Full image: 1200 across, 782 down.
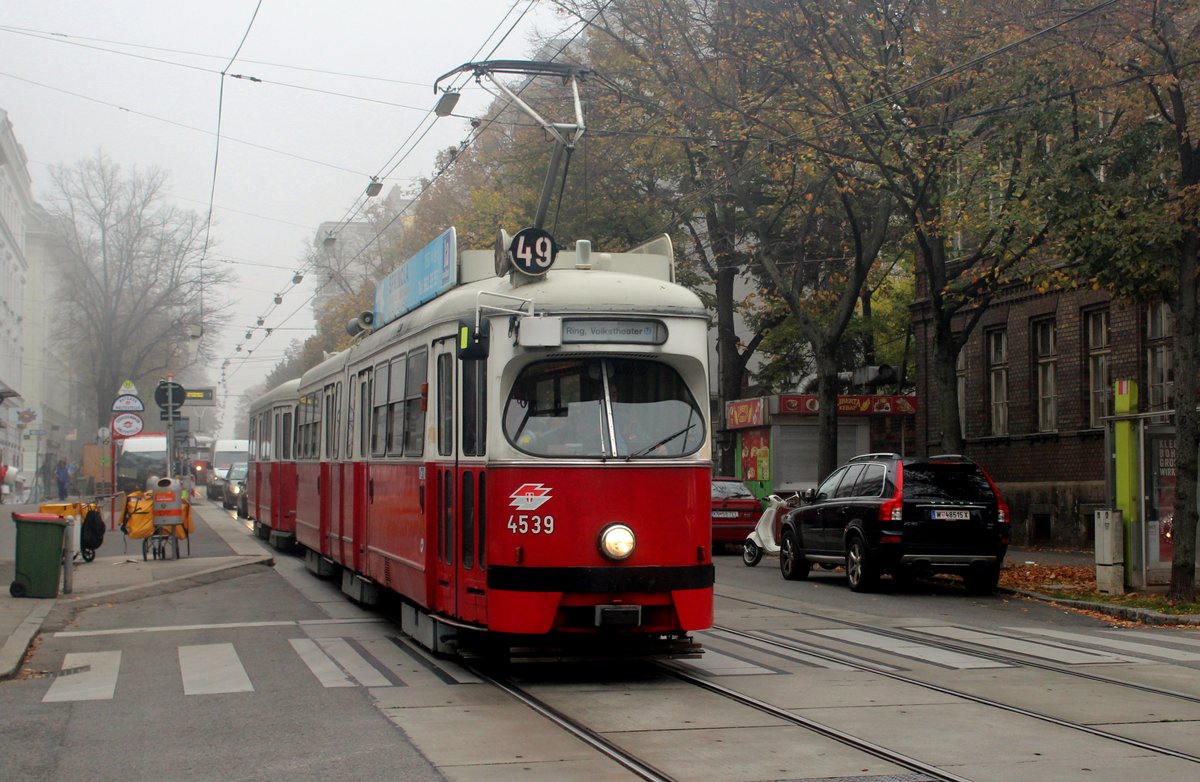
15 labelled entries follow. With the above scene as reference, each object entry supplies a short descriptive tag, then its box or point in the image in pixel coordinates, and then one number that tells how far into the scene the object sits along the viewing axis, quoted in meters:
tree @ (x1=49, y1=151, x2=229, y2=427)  58.97
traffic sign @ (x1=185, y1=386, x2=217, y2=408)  34.93
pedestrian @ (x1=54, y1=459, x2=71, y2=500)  52.88
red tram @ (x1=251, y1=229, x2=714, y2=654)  10.06
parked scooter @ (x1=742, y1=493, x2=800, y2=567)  24.64
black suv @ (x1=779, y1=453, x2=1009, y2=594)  18.34
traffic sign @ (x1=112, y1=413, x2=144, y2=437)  26.19
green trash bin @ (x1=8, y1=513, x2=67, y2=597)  16.62
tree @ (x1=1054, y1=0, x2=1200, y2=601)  16.20
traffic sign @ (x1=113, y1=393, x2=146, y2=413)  26.31
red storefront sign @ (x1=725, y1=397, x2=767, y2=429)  37.03
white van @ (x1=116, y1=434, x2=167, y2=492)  58.00
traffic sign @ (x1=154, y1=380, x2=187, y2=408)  26.74
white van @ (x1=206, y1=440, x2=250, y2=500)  60.81
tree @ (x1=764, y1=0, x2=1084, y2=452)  18.91
